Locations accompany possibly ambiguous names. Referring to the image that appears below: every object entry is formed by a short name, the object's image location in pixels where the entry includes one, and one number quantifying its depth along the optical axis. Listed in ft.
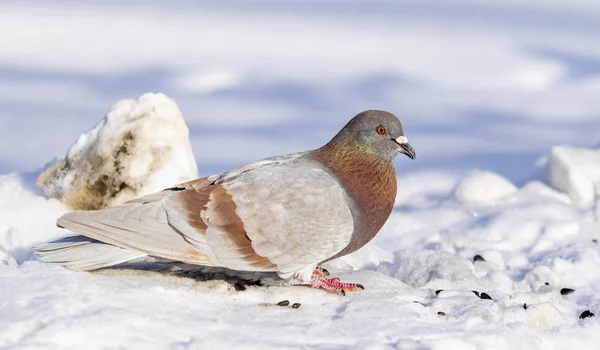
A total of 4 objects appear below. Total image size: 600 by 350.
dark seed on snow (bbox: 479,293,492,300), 39.83
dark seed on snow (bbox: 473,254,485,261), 52.31
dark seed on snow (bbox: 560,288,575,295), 46.32
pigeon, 36.58
